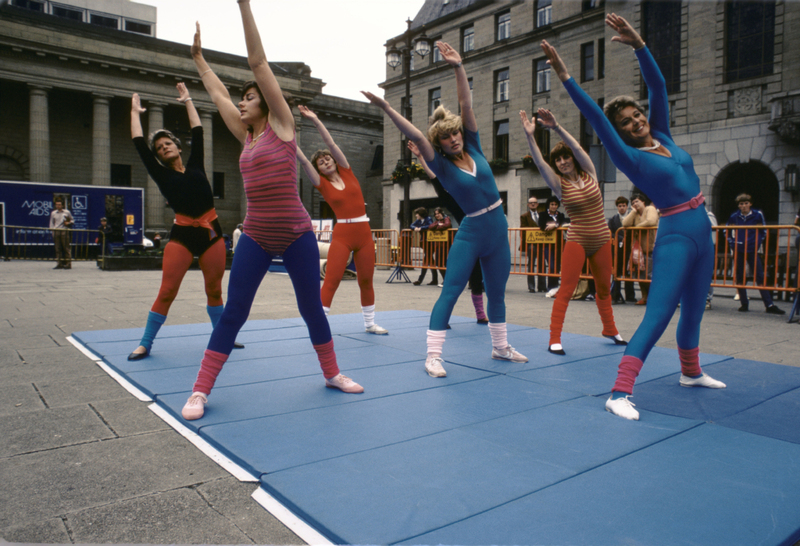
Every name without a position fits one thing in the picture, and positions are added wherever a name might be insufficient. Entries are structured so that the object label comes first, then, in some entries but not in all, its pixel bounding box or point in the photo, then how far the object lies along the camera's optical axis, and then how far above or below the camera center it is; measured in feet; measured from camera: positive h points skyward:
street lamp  58.44 +21.26
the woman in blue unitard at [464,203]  13.47 +1.13
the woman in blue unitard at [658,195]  10.55 +1.10
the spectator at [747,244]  27.08 +0.37
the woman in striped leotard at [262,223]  10.53 +0.42
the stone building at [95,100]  101.24 +29.14
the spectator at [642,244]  31.17 +0.32
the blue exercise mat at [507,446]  6.33 -3.17
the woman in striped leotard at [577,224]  16.33 +0.74
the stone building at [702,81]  55.52 +20.41
